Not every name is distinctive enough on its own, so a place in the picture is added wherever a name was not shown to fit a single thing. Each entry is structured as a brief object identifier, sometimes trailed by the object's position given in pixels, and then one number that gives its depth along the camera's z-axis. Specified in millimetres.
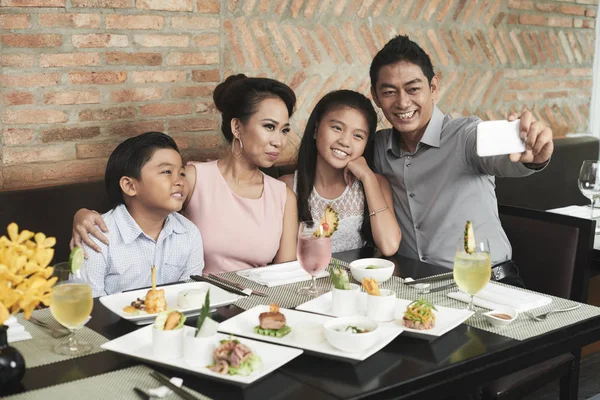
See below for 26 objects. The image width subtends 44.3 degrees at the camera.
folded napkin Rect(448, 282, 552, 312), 1827
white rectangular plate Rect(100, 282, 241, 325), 1683
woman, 2703
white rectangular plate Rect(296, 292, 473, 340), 1604
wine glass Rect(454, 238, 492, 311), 1791
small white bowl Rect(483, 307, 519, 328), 1691
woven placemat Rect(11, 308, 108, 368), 1479
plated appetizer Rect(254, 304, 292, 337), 1588
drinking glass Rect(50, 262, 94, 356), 1496
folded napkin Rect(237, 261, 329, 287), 2062
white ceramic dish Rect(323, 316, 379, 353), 1464
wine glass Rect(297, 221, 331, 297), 1943
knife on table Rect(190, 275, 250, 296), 1938
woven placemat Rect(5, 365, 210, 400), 1303
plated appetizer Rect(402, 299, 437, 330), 1615
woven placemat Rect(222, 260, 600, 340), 1692
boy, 2326
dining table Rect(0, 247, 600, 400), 1347
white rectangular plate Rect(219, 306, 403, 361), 1475
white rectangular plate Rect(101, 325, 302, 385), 1357
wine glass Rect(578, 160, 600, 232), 3393
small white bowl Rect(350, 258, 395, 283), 2014
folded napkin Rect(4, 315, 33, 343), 1573
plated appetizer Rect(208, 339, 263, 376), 1360
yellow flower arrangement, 1271
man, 2811
